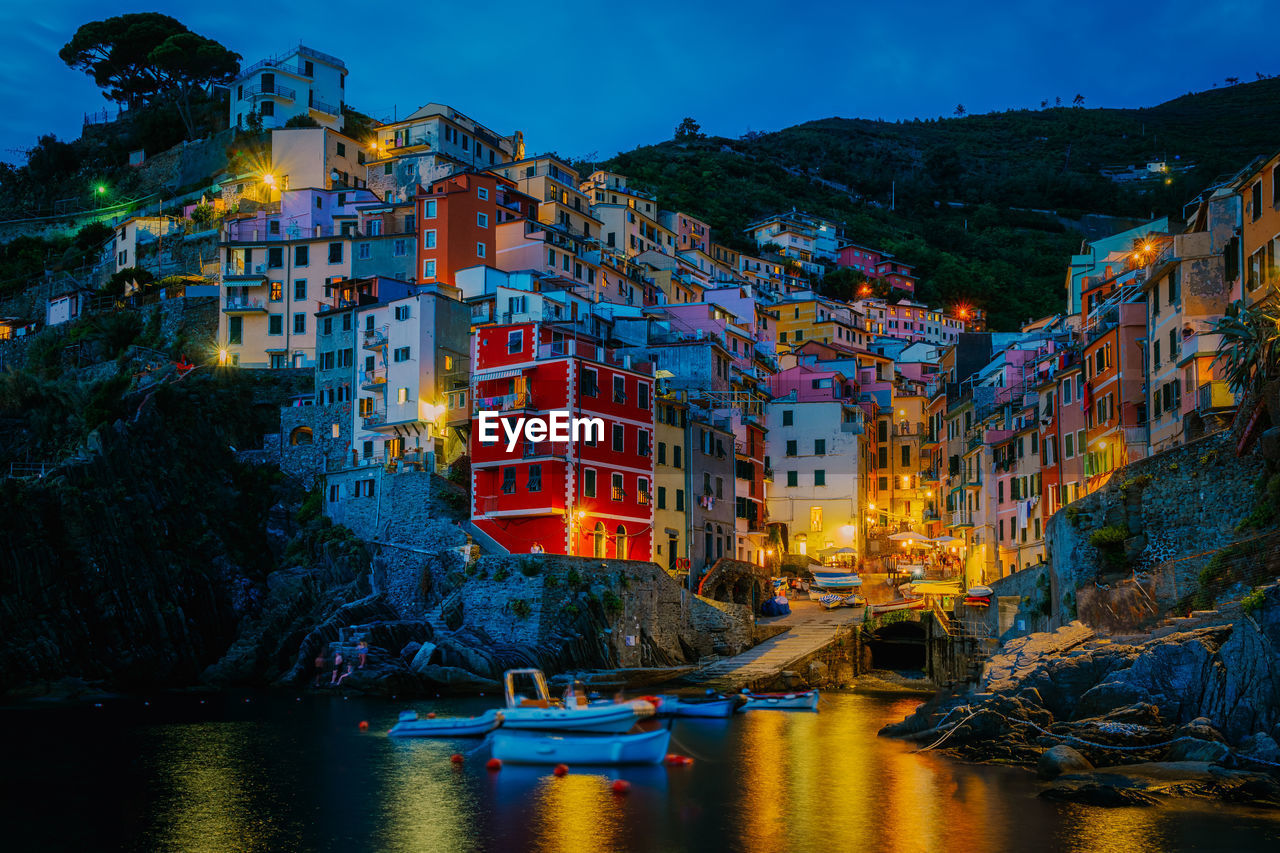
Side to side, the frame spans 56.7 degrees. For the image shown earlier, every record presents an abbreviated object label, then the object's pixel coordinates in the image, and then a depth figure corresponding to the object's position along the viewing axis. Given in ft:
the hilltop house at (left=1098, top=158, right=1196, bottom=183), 625.00
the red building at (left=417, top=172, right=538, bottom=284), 259.60
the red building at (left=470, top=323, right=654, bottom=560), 189.88
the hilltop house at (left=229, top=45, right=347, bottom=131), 339.59
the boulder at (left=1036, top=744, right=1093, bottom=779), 99.04
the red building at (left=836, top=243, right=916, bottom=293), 503.61
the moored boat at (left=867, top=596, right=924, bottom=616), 200.84
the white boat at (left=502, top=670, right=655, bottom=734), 114.01
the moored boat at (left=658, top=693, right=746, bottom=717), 146.72
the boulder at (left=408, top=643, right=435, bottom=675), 170.60
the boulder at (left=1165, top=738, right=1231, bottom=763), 91.45
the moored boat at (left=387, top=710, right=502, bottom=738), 125.49
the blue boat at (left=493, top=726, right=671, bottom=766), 112.27
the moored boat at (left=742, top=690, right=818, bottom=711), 157.38
